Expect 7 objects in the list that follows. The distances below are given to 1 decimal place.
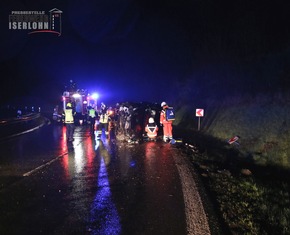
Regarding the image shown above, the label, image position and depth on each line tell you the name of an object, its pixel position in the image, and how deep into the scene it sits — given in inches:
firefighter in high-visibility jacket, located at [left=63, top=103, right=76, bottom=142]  563.5
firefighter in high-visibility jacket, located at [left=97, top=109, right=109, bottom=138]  639.8
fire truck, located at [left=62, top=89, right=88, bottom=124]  914.7
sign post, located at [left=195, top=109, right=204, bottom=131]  678.5
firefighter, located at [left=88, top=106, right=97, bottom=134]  765.9
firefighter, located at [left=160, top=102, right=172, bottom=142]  516.4
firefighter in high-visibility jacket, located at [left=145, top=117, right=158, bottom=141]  528.4
